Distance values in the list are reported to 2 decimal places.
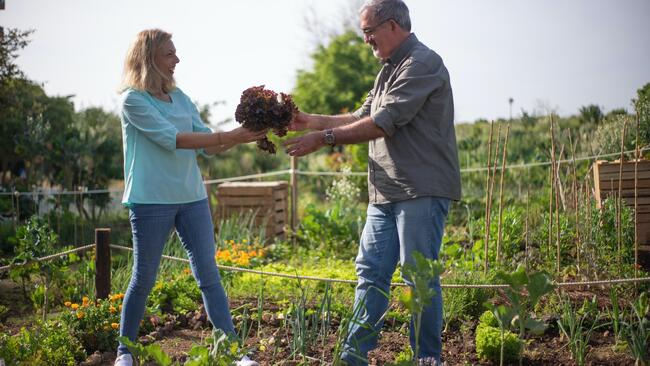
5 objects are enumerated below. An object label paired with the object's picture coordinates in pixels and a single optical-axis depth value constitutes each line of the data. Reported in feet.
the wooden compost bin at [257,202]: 25.64
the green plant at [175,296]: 15.24
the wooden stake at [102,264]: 14.96
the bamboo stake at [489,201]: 15.67
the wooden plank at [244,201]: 25.67
